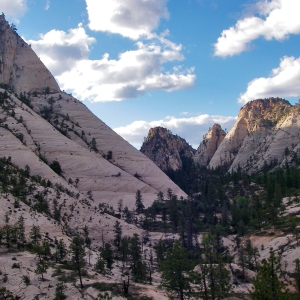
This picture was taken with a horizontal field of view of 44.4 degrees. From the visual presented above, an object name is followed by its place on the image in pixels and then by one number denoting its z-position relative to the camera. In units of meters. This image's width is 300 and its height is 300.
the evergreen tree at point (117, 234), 60.31
